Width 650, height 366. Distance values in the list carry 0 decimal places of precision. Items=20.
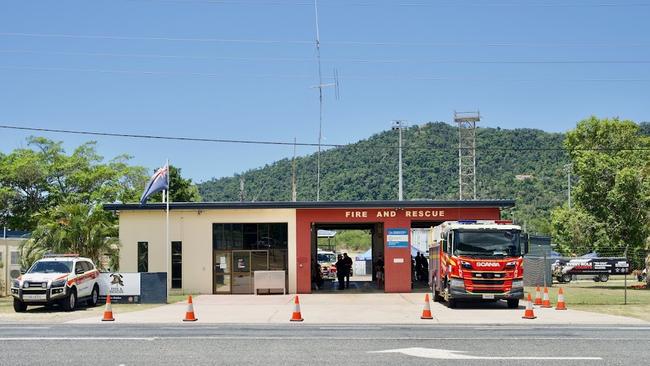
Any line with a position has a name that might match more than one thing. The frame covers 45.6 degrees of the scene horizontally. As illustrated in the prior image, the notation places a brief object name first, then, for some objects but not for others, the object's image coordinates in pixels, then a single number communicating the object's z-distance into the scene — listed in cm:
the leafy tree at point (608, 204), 4106
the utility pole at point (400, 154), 6375
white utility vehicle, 2628
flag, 3378
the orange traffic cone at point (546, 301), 2617
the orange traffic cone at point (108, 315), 2239
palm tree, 3553
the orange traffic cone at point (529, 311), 2234
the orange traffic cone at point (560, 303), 2529
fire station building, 3628
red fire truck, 2550
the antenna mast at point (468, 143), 7538
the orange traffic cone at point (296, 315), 2206
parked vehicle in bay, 5406
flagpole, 3561
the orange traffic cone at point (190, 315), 2203
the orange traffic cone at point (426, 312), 2259
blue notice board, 3631
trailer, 4844
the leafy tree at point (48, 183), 5791
